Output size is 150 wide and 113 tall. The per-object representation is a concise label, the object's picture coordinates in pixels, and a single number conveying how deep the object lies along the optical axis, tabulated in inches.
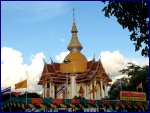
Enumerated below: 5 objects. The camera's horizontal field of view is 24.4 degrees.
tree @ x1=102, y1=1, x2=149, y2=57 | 506.0
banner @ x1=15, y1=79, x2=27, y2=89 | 1408.7
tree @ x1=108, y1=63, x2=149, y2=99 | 2224.4
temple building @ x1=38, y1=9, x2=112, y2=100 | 2474.2
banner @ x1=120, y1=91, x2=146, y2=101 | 1720.6
